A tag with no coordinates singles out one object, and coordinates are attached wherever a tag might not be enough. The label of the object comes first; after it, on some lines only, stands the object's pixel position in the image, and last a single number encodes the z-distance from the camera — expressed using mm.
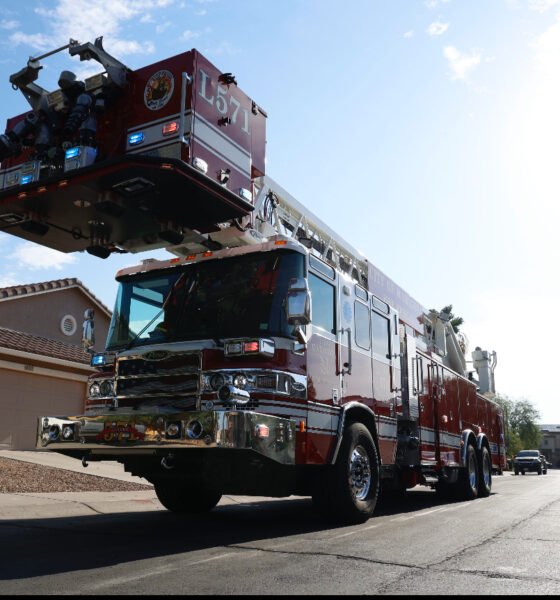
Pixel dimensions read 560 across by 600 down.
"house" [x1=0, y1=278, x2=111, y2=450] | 16516
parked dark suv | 41281
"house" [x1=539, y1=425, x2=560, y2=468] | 119712
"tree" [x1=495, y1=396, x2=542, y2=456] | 87000
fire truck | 5973
